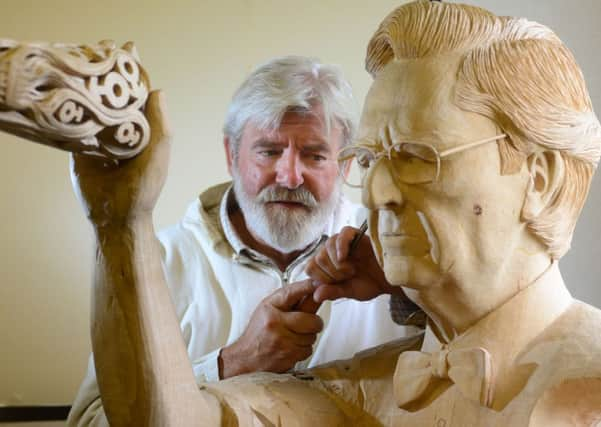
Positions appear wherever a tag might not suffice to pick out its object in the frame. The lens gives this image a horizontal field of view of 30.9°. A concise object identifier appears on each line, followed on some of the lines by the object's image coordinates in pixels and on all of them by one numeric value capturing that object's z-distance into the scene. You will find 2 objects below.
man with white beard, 1.84
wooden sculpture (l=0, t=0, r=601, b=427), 1.19
